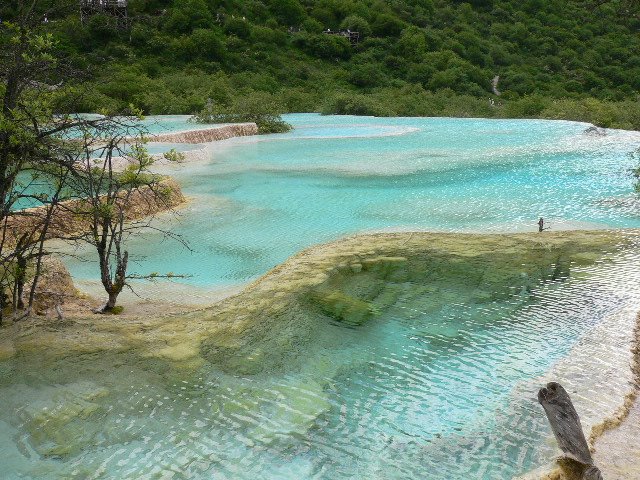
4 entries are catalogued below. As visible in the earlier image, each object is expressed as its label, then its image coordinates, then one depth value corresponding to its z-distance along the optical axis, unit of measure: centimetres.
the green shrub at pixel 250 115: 1652
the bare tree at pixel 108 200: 407
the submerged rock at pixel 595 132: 1424
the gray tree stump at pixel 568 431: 259
